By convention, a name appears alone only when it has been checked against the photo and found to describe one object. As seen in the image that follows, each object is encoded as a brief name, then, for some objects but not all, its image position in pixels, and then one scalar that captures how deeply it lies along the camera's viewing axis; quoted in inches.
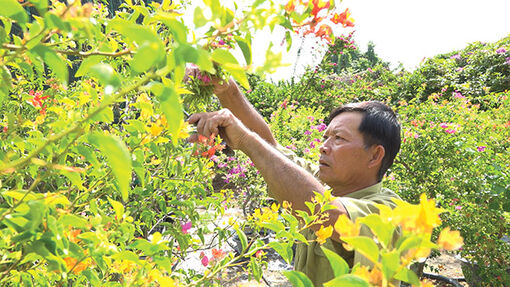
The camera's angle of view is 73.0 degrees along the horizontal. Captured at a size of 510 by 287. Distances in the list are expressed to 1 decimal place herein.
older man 54.2
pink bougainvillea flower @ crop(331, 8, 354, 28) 27.3
